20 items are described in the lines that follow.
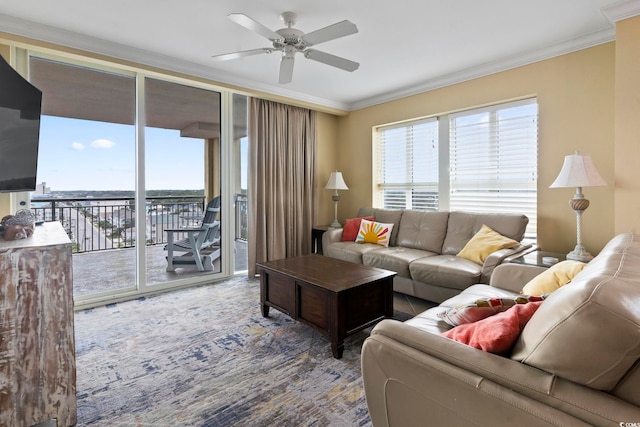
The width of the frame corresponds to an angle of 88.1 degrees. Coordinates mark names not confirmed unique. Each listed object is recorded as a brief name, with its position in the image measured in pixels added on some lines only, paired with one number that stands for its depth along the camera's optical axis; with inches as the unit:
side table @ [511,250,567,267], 100.3
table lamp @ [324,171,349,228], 188.7
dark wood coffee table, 90.8
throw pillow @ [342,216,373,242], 172.6
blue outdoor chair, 159.7
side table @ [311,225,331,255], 191.8
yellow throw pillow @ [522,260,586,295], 71.4
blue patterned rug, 67.8
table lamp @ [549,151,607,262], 100.3
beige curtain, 173.6
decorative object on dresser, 65.1
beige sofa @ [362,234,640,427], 30.7
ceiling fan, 88.2
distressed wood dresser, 58.1
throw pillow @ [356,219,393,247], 162.2
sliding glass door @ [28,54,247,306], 128.7
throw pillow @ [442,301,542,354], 40.7
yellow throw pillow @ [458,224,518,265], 122.3
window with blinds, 138.7
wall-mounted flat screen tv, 74.9
